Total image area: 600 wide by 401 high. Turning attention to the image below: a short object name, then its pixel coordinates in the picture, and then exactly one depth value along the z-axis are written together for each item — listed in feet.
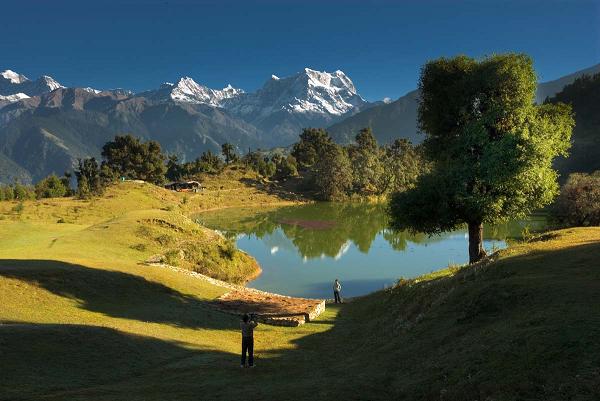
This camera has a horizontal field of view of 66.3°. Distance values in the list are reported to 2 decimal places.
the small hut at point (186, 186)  554.63
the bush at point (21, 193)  373.15
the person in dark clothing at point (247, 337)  68.80
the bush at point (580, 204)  176.24
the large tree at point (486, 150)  103.50
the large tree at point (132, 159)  558.56
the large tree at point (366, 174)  606.55
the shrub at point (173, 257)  165.29
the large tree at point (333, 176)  571.28
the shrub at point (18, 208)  275.00
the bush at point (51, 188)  413.71
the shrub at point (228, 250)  197.92
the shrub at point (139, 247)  173.66
